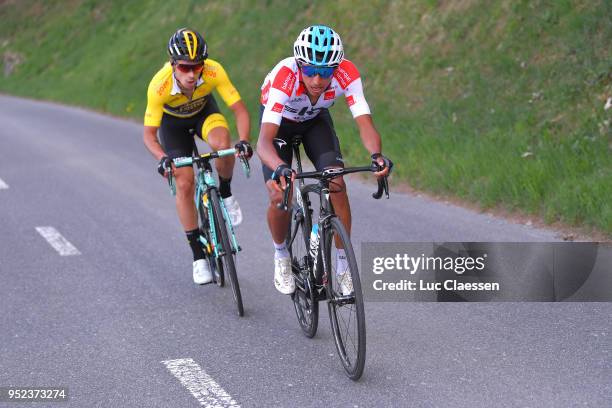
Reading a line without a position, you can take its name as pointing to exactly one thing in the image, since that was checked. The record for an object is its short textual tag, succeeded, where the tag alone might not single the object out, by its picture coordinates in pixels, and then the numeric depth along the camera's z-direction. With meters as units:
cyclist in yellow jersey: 12.78
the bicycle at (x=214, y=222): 12.55
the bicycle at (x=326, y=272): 9.56
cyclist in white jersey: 10.35
